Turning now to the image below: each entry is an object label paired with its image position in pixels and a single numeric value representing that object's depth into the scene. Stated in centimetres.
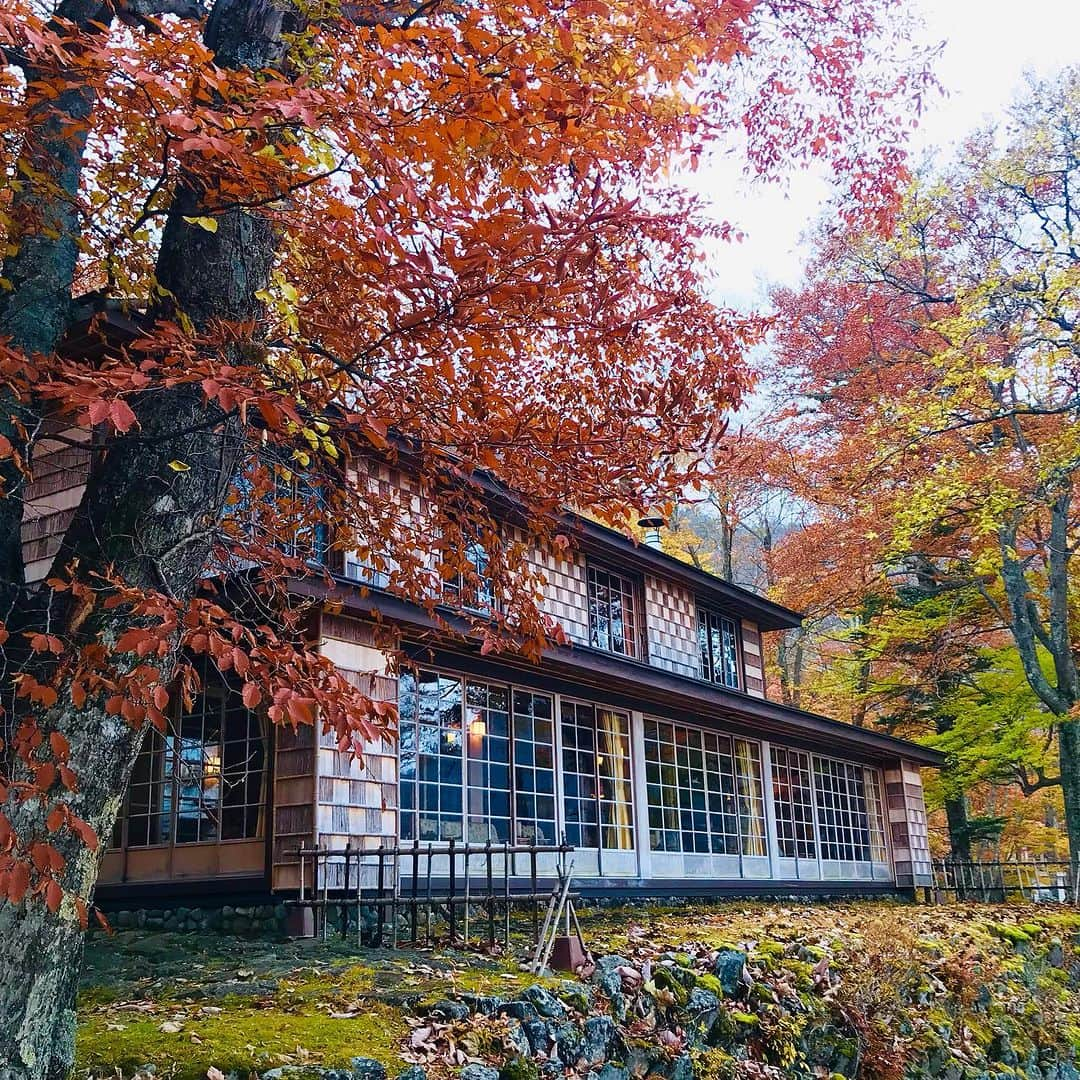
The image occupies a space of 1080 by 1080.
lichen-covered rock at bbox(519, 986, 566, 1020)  681
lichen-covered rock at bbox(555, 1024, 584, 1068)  668
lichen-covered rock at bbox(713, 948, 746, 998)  880
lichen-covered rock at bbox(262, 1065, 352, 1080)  516
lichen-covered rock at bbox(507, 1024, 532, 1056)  634
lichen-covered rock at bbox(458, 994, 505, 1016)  653
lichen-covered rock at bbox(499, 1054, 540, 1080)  616
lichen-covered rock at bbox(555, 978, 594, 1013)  715
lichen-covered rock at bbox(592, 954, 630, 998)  761
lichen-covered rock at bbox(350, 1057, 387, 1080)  533
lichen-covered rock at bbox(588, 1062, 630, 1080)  682
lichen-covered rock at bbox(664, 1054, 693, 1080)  752
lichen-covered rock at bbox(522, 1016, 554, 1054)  654
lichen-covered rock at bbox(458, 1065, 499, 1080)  578
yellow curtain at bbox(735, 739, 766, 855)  1844
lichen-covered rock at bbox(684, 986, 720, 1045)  799
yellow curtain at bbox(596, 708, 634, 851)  1484
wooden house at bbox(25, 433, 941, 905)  1049
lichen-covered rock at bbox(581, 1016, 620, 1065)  687
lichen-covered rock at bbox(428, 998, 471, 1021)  637
